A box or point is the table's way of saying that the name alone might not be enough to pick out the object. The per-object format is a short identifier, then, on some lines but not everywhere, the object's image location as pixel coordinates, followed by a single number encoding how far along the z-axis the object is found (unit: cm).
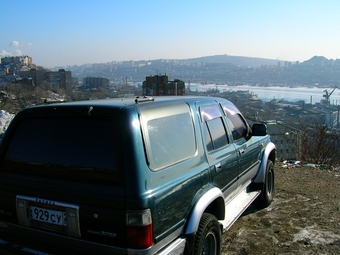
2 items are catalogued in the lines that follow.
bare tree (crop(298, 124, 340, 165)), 1591
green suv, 213
